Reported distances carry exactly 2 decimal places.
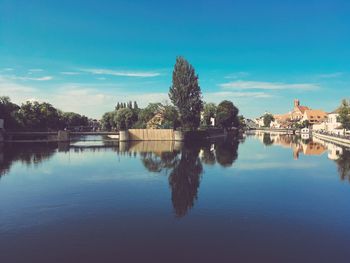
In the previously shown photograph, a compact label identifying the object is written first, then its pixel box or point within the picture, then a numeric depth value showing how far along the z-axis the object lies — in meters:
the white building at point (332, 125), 117.28
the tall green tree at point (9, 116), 86.81
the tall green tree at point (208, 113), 122.25
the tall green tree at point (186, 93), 78.94
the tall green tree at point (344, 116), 88.36
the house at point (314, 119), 196.75
